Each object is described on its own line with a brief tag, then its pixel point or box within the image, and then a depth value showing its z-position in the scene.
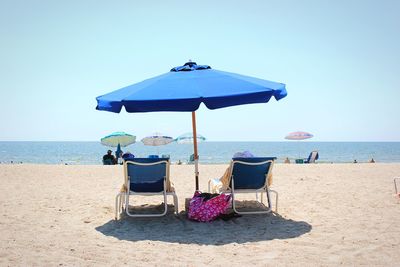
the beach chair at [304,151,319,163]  20.78
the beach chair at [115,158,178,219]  4.75
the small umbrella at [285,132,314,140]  24.36
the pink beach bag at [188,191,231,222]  4.78
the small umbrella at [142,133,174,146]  19.23
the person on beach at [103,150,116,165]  16.28
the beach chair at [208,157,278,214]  4.86
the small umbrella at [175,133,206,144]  18.59
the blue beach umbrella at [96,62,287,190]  4.34
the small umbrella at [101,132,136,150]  18.03
